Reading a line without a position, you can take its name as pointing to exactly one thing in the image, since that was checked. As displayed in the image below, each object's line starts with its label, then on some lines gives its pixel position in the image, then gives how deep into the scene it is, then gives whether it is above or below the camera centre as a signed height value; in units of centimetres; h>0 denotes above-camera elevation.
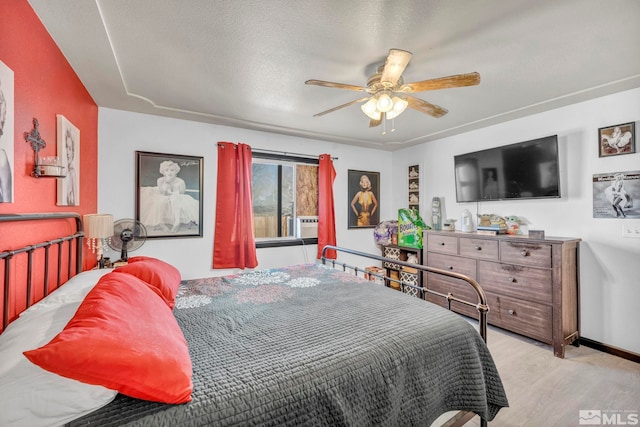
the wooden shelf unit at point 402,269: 394 -77
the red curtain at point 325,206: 415 +17
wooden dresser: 257 -65
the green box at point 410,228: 400 -15
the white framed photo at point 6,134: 120 +37
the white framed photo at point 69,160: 186 +42
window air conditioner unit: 411 -14
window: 392 +30
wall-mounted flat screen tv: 290 +53
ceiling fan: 175 +91
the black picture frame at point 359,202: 455 +25
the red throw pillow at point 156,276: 166 -36
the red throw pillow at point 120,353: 77 -41
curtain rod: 375 +91
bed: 79 -57
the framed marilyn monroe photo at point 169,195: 308 +26
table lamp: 228 -10
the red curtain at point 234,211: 344 +8
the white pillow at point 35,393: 70 -46
